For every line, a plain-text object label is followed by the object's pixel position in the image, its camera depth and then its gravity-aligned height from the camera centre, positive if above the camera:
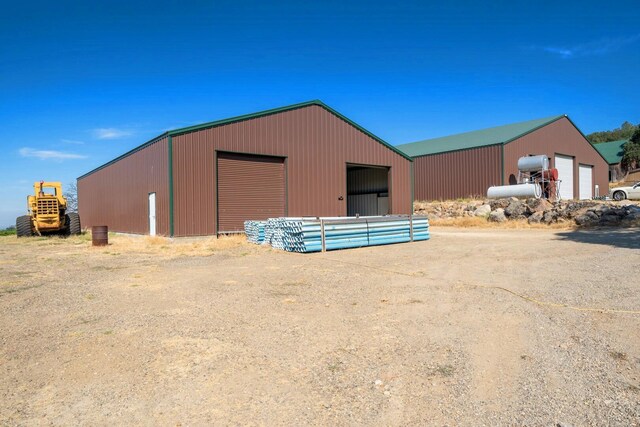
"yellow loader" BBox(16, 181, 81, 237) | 21.62 -0.09
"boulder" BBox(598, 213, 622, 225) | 20.59 -0.61
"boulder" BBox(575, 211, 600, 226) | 21.18 -0.57
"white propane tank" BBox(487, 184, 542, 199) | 29.72 +1.14
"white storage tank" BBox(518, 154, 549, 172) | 33.19 +3.33
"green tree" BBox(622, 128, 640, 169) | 54.06 +6.57
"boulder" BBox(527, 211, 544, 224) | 23.44 -0.58
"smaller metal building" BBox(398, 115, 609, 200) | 33.41 +4.09
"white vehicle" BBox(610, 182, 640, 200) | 32.47 +0.96
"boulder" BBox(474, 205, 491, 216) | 27.99 -0.13
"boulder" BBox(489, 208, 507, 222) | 25.70 -0.49
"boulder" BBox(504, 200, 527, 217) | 25.20 -0.08
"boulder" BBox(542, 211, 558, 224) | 22.93 -0.52
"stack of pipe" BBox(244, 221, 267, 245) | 15.62 -0.71
